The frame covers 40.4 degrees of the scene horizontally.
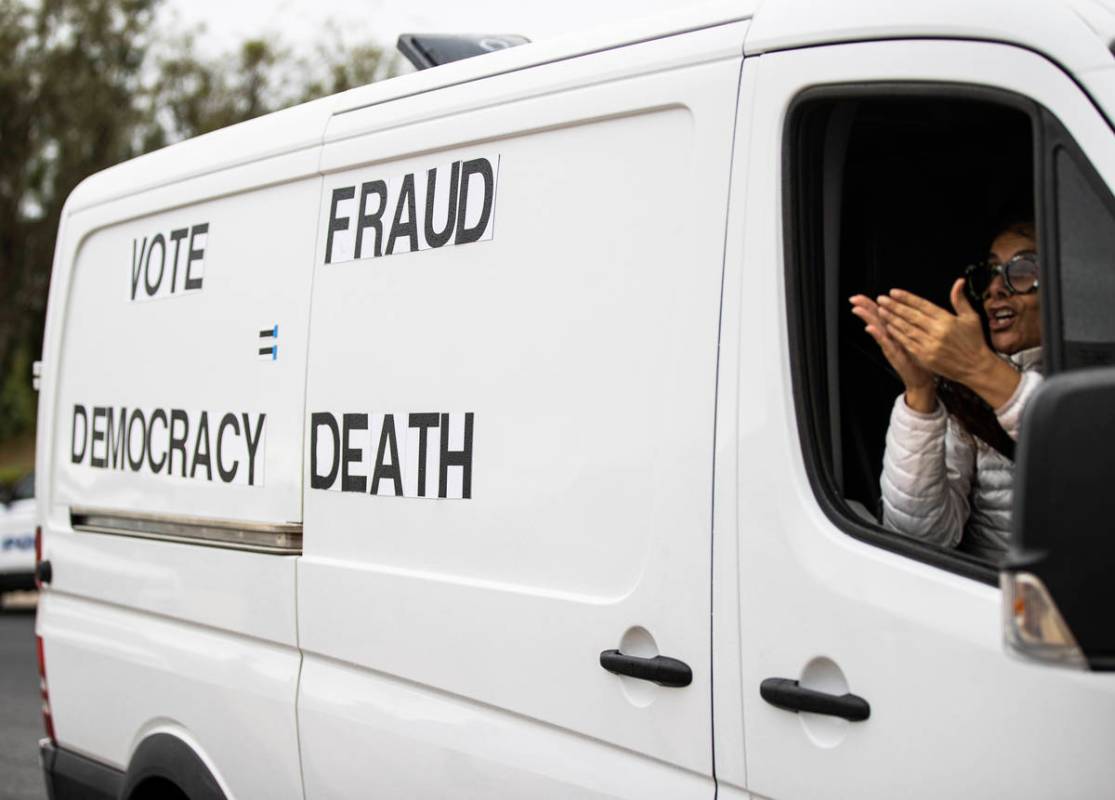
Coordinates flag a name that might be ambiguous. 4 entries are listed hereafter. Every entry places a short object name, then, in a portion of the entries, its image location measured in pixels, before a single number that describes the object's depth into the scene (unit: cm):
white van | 211
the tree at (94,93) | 2722
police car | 1386
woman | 230
